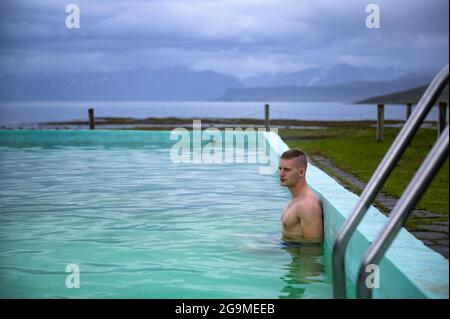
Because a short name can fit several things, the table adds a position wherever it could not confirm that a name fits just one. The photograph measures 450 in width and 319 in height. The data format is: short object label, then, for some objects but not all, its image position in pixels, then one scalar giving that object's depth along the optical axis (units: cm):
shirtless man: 441
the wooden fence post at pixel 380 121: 1402
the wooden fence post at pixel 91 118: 1961
